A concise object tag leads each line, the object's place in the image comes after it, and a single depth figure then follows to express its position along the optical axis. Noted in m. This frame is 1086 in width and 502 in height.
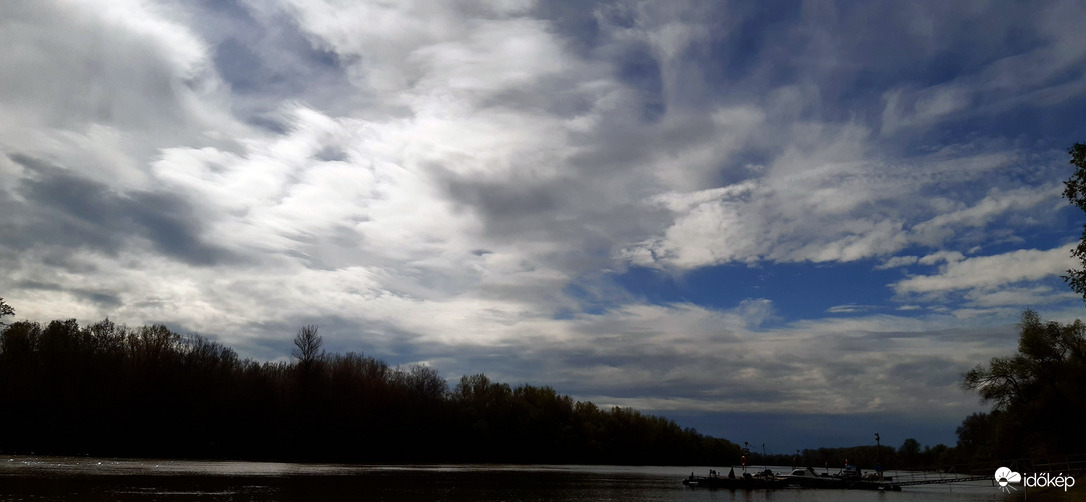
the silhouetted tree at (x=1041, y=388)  70.88
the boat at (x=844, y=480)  89.87
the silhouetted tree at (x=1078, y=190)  34.62
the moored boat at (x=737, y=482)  91.06
